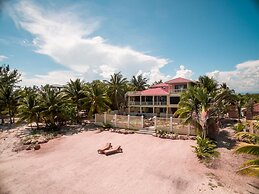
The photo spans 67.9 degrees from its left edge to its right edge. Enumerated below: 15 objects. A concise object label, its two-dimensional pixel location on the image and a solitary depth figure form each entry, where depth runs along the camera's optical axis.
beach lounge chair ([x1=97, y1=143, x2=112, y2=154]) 16.58
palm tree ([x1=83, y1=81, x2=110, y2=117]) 26.36
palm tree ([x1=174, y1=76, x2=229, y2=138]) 17.00
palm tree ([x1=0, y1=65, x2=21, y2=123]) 29.06
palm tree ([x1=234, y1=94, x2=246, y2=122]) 26.03
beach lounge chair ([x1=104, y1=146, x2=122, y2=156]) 16.14
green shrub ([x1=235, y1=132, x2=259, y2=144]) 15.79
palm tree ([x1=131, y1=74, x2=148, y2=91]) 48.92
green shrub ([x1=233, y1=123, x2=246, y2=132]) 18.09
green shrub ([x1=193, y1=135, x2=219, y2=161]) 14.23
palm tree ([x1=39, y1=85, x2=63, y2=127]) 24.31
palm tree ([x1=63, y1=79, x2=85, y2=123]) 27.98
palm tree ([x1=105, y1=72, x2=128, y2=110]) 35.30
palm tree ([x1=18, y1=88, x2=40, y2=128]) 24.02
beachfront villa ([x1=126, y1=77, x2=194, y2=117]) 33.84
